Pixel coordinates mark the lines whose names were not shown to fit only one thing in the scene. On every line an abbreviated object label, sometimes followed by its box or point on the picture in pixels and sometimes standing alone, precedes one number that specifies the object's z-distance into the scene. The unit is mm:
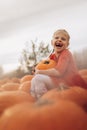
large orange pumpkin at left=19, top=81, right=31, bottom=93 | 1782
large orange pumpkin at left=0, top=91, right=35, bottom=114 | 1717
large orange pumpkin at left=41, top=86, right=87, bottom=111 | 1662
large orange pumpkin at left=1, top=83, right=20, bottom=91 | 1838
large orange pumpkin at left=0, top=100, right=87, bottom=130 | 1576
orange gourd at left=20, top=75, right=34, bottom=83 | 1823
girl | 1742
